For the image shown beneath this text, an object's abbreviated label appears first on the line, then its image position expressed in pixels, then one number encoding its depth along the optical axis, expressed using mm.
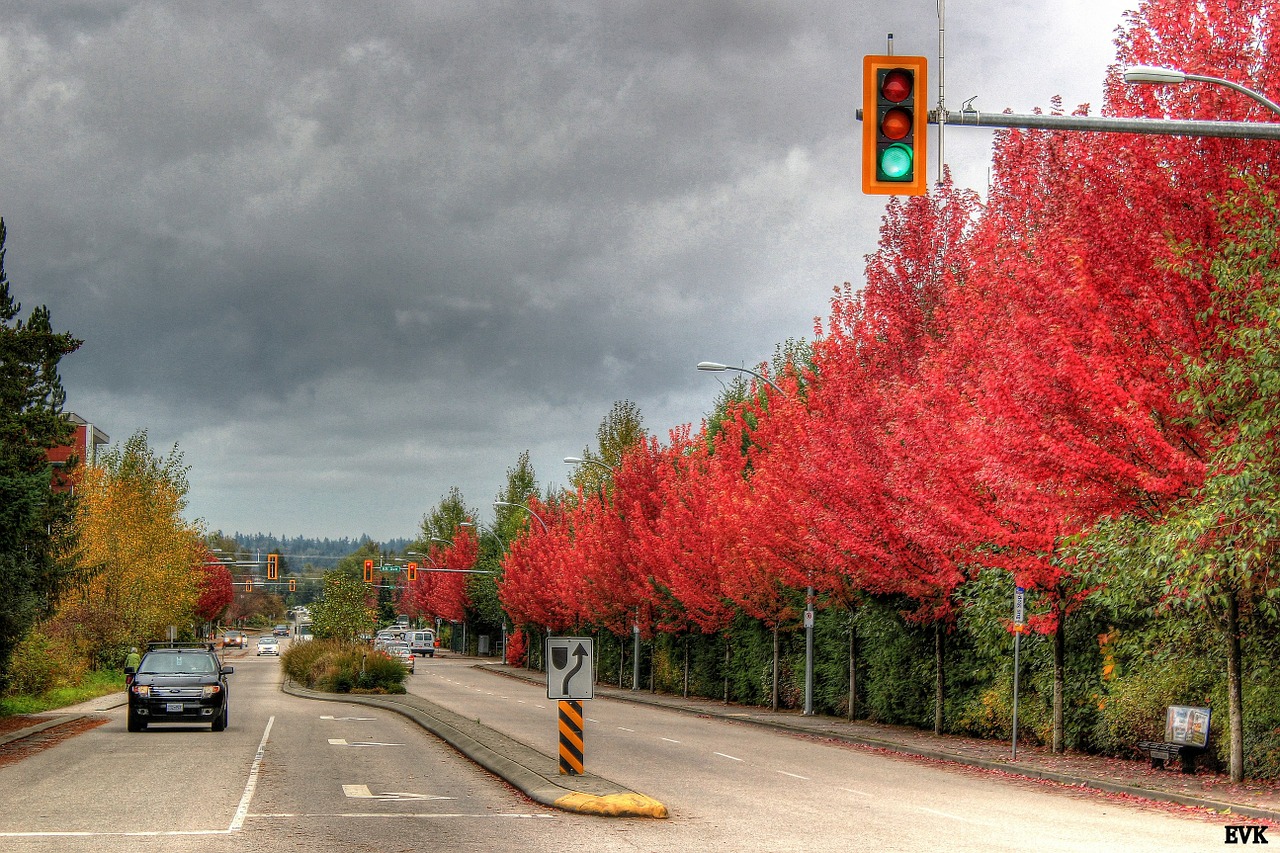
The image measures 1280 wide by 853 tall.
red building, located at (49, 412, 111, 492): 84938
